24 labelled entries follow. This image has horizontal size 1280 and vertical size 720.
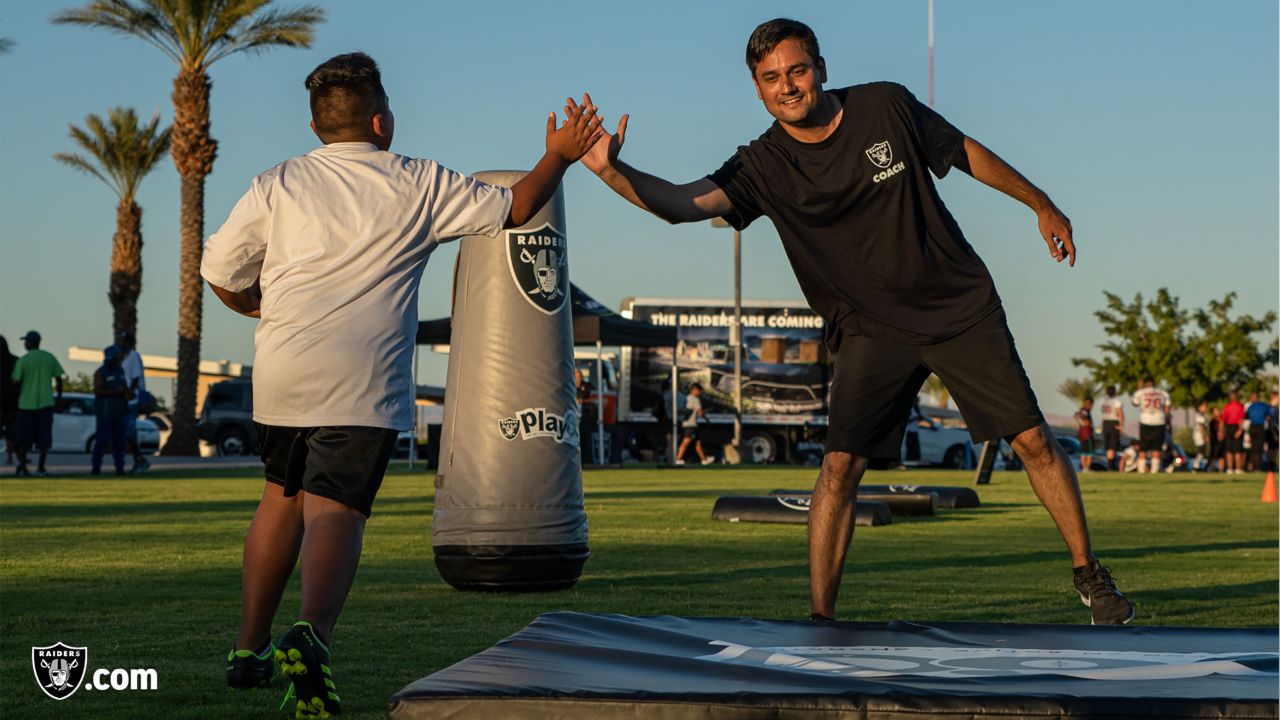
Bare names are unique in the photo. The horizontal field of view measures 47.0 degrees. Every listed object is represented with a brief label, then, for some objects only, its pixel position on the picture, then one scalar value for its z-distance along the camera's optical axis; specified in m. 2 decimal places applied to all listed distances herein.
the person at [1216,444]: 36.38
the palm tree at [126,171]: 40.34
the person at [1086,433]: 35.31
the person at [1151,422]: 27.97
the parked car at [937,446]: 37.06
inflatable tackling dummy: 6.62
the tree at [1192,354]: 57.88
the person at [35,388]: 18.45
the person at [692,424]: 30.09
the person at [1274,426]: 32.22
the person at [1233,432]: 31.31
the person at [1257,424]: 30.03
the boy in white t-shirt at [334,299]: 4.09
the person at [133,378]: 19.51
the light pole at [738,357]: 36.44
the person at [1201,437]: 37.28
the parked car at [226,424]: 36.09
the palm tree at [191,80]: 33.62
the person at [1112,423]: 30.58
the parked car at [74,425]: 35.44
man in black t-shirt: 5.06
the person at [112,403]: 18.97
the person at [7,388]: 19.00
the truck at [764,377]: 37.28
